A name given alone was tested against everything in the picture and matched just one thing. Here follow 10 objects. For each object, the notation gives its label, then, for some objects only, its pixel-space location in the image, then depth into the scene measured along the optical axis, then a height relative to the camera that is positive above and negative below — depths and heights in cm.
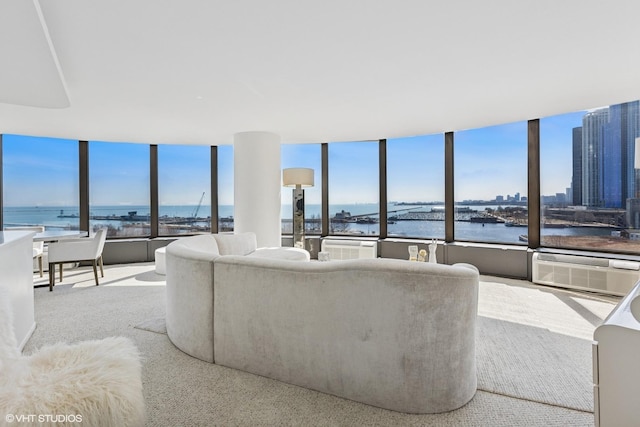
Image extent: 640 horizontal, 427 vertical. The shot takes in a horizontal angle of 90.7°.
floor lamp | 576 +31
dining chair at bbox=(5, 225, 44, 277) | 493 -51
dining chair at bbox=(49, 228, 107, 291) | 435 -50
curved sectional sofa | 169 -67
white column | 567 +54
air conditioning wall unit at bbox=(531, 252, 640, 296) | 388 -82
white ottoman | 505 -76
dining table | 382 -26
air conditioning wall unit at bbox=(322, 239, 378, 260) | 617 -72
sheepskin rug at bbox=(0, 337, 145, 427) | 109 -64
